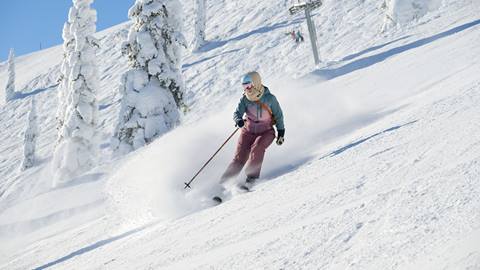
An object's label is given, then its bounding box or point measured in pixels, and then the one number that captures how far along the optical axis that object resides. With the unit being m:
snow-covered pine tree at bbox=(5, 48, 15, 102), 64.19
